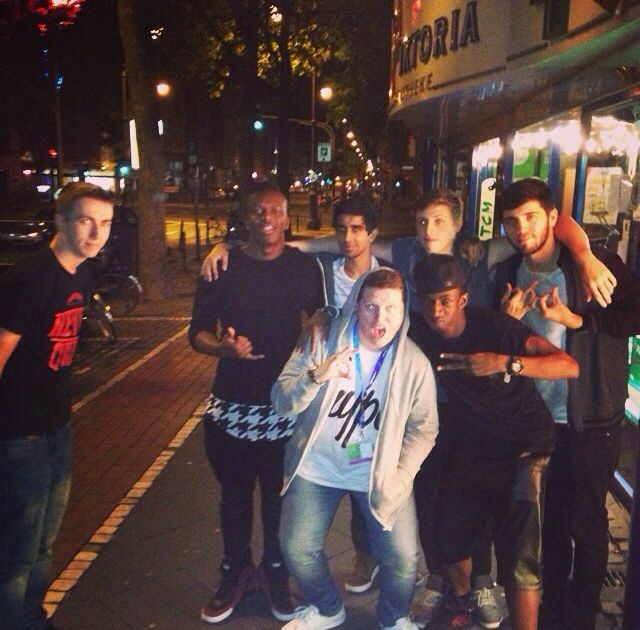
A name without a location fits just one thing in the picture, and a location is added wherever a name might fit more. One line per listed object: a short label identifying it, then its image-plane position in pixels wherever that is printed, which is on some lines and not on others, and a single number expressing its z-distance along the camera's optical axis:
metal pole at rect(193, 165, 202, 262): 19.01
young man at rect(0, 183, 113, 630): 2.89
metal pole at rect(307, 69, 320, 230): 30.19
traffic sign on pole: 30.50
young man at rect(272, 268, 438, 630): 2.94
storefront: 5.13
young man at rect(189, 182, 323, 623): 3.43
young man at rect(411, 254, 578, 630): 2.91
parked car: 21.62
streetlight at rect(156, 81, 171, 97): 34.18
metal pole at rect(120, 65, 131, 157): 30.65
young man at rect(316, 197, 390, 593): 3.51
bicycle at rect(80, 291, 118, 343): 9.22
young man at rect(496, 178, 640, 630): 3.03
